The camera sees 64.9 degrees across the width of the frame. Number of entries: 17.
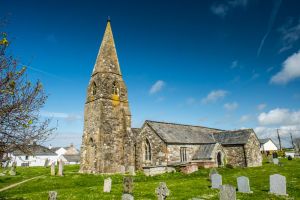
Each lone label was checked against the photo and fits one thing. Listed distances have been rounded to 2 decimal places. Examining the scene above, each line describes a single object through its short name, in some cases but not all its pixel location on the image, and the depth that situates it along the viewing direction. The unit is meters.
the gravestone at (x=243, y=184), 15.31
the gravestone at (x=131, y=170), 28.05
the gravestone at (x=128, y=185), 13.79
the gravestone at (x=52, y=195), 12.64
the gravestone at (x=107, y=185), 16.78
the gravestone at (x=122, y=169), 29.70
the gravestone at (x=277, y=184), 14.52
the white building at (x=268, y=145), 89.99
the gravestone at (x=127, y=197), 10.83
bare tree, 9.44
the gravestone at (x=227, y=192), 11.65
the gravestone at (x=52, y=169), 30.45
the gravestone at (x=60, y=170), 29.54
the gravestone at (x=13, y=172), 34.28
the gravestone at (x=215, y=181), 17.46
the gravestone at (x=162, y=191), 12.17
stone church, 30.42
